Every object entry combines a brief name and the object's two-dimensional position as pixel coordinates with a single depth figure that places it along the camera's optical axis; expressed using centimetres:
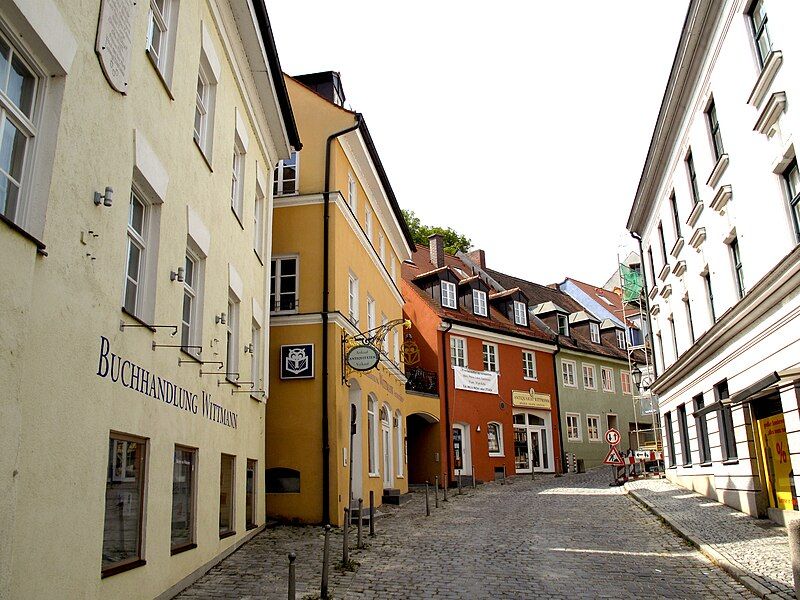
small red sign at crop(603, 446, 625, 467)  2339
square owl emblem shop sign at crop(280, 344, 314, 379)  1694
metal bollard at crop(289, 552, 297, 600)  715
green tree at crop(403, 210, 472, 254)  4329
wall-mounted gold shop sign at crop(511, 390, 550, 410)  3282
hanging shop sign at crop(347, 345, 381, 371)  1658
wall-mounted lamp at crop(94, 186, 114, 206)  647
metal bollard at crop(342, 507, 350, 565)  1046
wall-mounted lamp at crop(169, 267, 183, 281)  882
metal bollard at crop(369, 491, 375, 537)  1369
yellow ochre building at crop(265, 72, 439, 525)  1659
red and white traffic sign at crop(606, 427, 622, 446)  2372
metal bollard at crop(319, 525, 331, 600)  854
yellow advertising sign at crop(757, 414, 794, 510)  1358
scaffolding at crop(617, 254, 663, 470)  3052
